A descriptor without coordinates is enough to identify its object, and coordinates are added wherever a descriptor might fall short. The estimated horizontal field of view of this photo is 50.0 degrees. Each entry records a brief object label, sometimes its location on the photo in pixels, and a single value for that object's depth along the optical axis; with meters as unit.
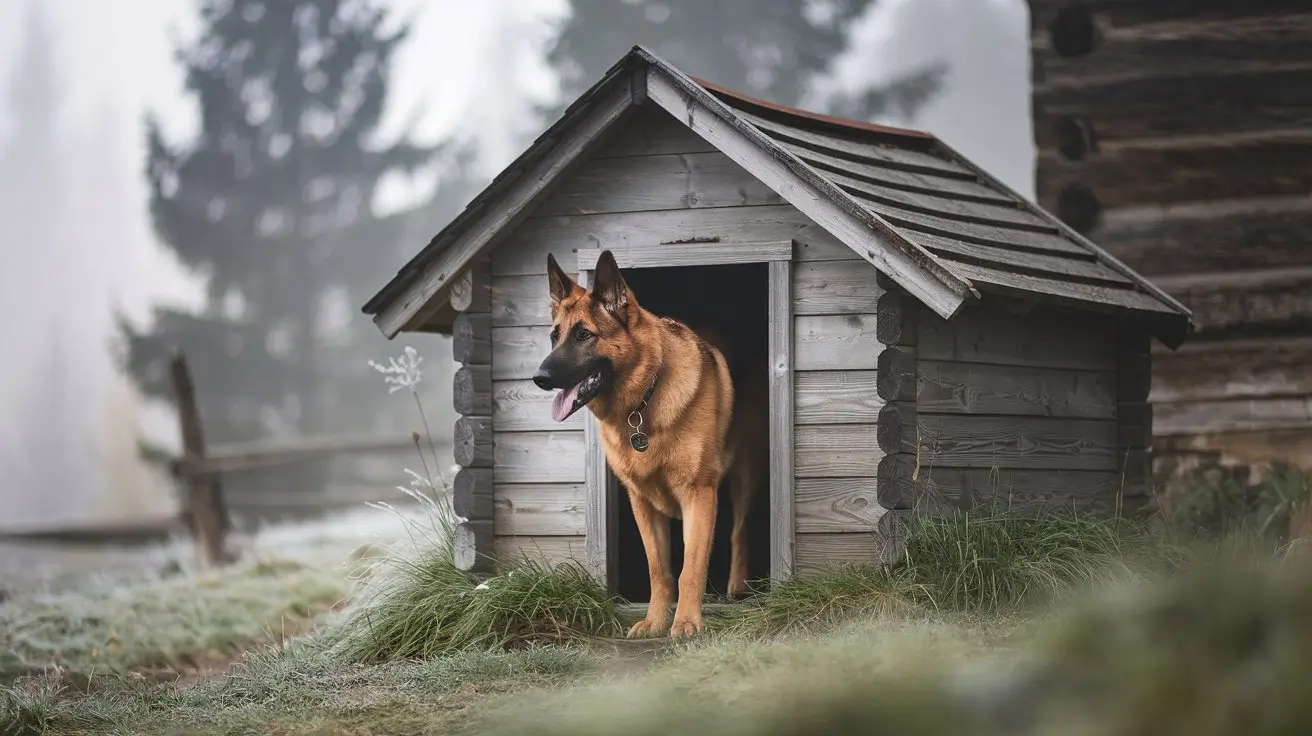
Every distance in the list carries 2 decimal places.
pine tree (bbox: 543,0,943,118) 28.53
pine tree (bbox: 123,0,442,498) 30.62
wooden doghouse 7.03
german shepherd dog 6.75
